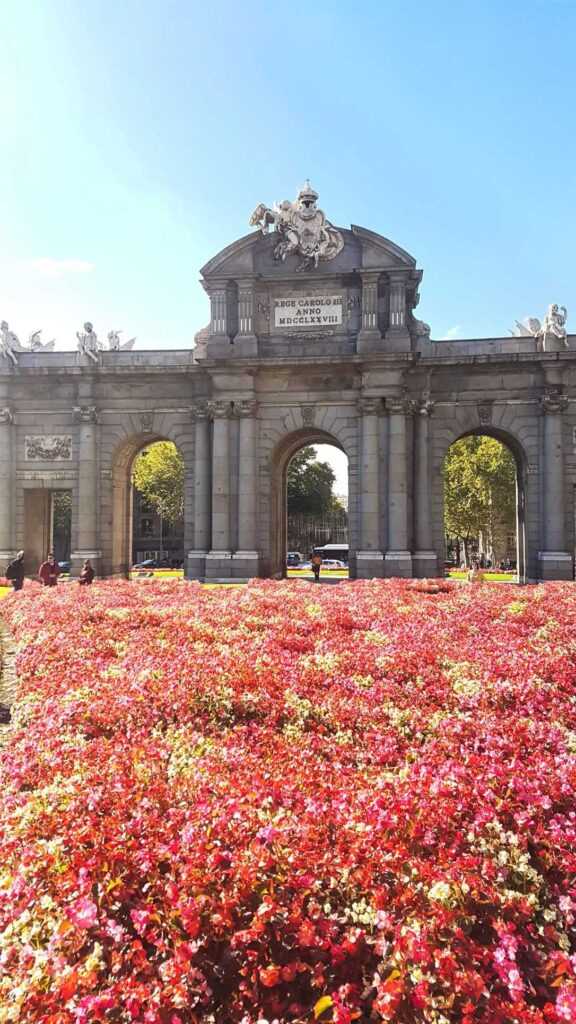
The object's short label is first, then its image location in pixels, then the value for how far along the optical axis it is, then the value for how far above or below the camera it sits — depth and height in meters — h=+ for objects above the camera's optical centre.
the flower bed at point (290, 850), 3.45 -2.33
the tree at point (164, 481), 66.50 +5.26
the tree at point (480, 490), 55.75 +3.73
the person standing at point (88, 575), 25.50 -1.87
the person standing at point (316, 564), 34.66 -1.95
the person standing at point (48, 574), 24.27 -1.78
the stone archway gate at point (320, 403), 29.67 +6.27
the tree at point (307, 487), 81.31 +5.82
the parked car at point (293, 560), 77.94 -4.13
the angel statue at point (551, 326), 30.03 +9.96
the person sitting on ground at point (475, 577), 27.88 -2.20
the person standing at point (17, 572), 24.98 -1.74
